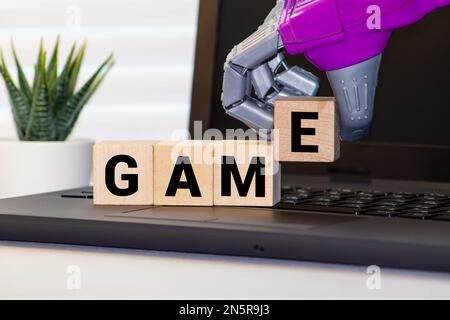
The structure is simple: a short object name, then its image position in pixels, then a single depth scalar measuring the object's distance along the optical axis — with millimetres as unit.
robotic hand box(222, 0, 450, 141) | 807
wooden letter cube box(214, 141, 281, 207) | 832
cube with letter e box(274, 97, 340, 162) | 841
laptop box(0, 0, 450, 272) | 744
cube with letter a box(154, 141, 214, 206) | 834
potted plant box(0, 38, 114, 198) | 1013
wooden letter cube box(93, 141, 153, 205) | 839
